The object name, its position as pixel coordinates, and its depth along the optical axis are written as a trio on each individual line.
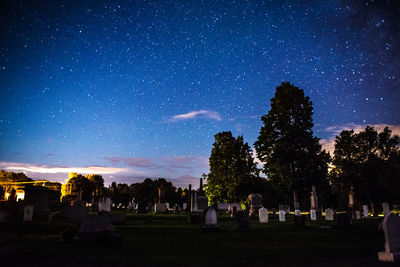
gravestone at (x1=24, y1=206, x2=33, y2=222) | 15.08
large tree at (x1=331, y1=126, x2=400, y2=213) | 32.25
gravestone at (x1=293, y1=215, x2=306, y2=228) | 14.37
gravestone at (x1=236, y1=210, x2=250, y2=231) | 12.67
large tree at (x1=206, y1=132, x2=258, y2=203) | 38.03
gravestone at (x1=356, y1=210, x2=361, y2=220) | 23.07
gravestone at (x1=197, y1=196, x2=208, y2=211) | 26.28
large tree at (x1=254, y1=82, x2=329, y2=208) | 28.08
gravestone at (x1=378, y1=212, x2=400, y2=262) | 5.66
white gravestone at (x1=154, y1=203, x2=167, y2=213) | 31.43
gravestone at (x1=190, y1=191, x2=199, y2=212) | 23.58
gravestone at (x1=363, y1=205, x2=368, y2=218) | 25.08
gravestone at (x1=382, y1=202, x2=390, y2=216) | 24.17
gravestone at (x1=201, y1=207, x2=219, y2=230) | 12.08
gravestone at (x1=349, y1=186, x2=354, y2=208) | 23.10
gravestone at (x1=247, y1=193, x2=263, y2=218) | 26.40
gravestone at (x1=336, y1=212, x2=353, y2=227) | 14.58
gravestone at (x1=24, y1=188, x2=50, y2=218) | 18.03
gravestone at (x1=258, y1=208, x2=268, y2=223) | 18.56
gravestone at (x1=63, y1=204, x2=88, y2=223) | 13.34
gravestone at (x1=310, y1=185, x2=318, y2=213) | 25.92
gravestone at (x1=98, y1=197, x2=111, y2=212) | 23.24
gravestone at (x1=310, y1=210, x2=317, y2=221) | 20.53
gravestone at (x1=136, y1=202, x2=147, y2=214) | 29.67
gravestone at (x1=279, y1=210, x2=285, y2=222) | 19.27
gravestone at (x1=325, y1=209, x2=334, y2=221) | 20.48
